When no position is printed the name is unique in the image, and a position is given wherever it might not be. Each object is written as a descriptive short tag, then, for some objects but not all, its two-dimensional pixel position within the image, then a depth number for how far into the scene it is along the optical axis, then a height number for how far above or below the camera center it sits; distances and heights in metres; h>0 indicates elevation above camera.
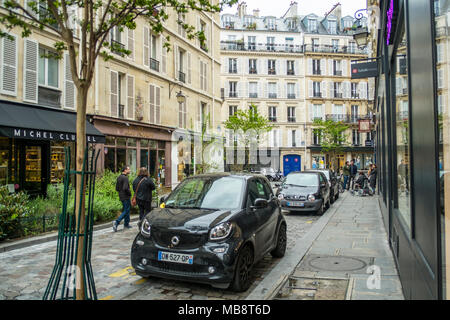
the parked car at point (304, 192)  12.48 -1.00
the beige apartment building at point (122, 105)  13.39 +3.14
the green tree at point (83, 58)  3.79 +1.27
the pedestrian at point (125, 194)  9.73 -0.77
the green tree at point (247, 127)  36.62 +4.10
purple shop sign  5.39 +2.35
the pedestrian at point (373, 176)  18.27 -0.60
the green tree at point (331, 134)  41.38 +3.70
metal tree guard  3.63 -0.76
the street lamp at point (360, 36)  13.34 +4.92
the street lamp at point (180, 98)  19.16 +3.70
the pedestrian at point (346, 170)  22.64 -0.33
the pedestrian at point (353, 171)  22.72 -0.39
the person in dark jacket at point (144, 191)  9.94 -0.70
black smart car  4.72 -0.99
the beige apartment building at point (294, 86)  49.25 +11.25
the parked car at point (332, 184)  16.31 -0.95
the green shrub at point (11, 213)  7.63 -1.03
